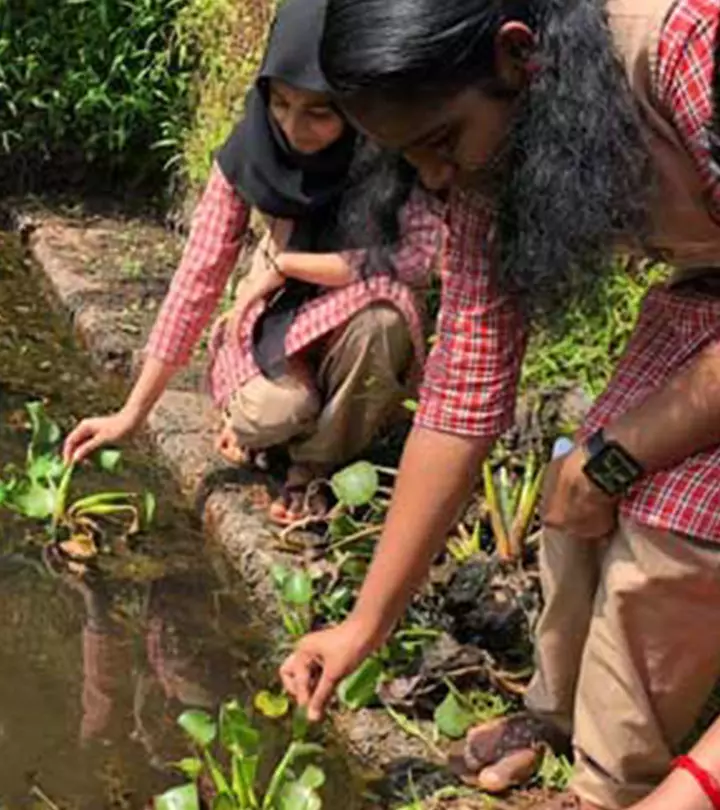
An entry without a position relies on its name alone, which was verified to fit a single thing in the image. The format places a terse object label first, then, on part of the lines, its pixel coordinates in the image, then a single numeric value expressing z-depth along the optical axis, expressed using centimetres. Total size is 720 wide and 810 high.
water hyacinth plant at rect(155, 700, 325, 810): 313
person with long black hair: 243
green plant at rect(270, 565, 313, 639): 375
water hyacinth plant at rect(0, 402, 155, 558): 424
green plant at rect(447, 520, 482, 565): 395
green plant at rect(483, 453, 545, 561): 388
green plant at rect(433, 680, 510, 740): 348
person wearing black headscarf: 416
